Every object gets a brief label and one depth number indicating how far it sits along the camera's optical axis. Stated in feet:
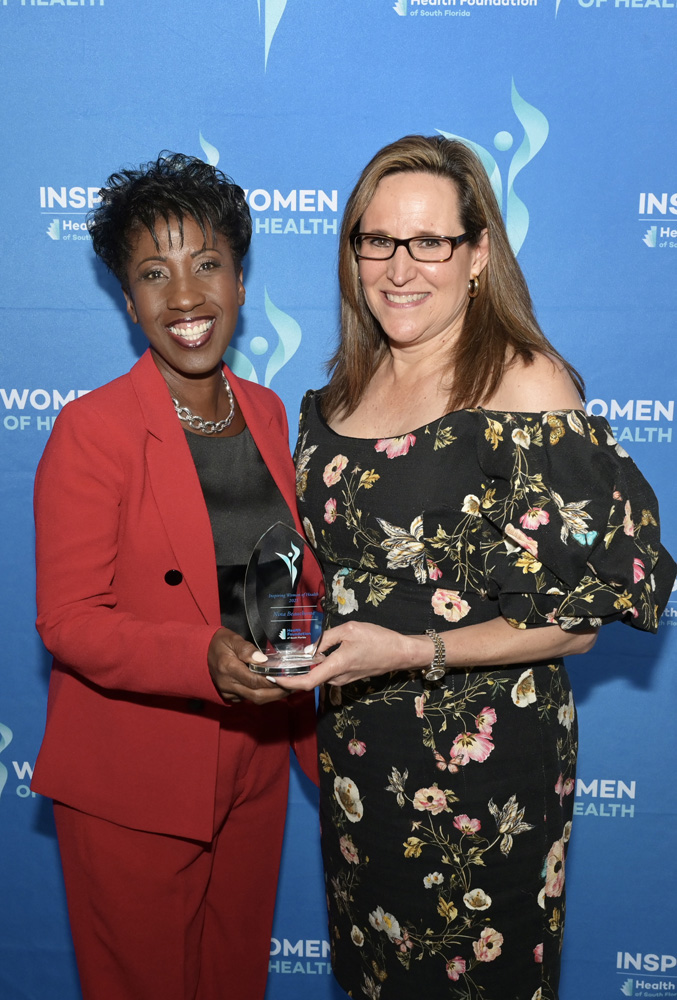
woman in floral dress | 4.80
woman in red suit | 5.17
